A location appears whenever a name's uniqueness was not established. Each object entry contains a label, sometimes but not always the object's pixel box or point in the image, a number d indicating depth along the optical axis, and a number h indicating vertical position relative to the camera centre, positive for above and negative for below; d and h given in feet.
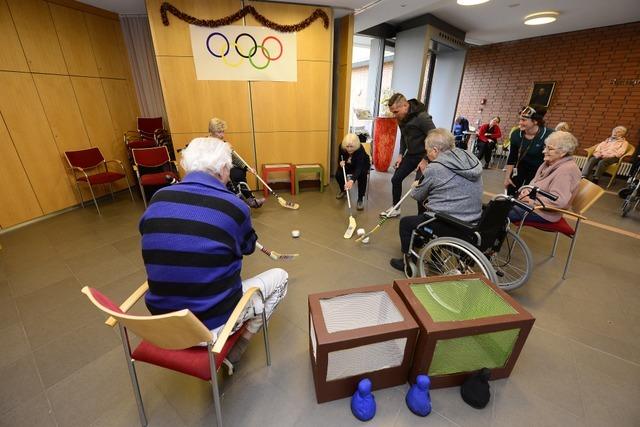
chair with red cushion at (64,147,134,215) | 12.12 -3.07
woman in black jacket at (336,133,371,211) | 12.14 -2.68
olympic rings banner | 12.23 +1.87
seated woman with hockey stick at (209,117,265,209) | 12.29 -3.61
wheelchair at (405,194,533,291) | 5.98 -3.21
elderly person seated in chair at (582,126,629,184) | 16.60 -2.76
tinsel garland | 11.33 +3.14
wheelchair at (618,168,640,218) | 12.36 -4.05
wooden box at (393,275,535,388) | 4.42 -3.38
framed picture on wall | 21.65 +0.70
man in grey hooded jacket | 6.46 -1.86
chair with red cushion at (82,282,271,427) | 2.92 -2.73
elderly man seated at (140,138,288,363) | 3.41 -1.73
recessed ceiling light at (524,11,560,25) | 16.16 +4.64
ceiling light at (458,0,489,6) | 13.67 +4.58
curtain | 14.35 +1.56
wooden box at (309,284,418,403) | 4.19 -3.51
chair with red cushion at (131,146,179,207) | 12.27 -3.23
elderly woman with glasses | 7.32 -1.89
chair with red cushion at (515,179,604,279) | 7.22 -2.61
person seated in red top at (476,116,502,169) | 21.43 -2.62
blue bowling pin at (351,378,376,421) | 4.37 -4.47
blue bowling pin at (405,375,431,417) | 4.39 -4.41
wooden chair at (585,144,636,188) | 16.49 -3.43
